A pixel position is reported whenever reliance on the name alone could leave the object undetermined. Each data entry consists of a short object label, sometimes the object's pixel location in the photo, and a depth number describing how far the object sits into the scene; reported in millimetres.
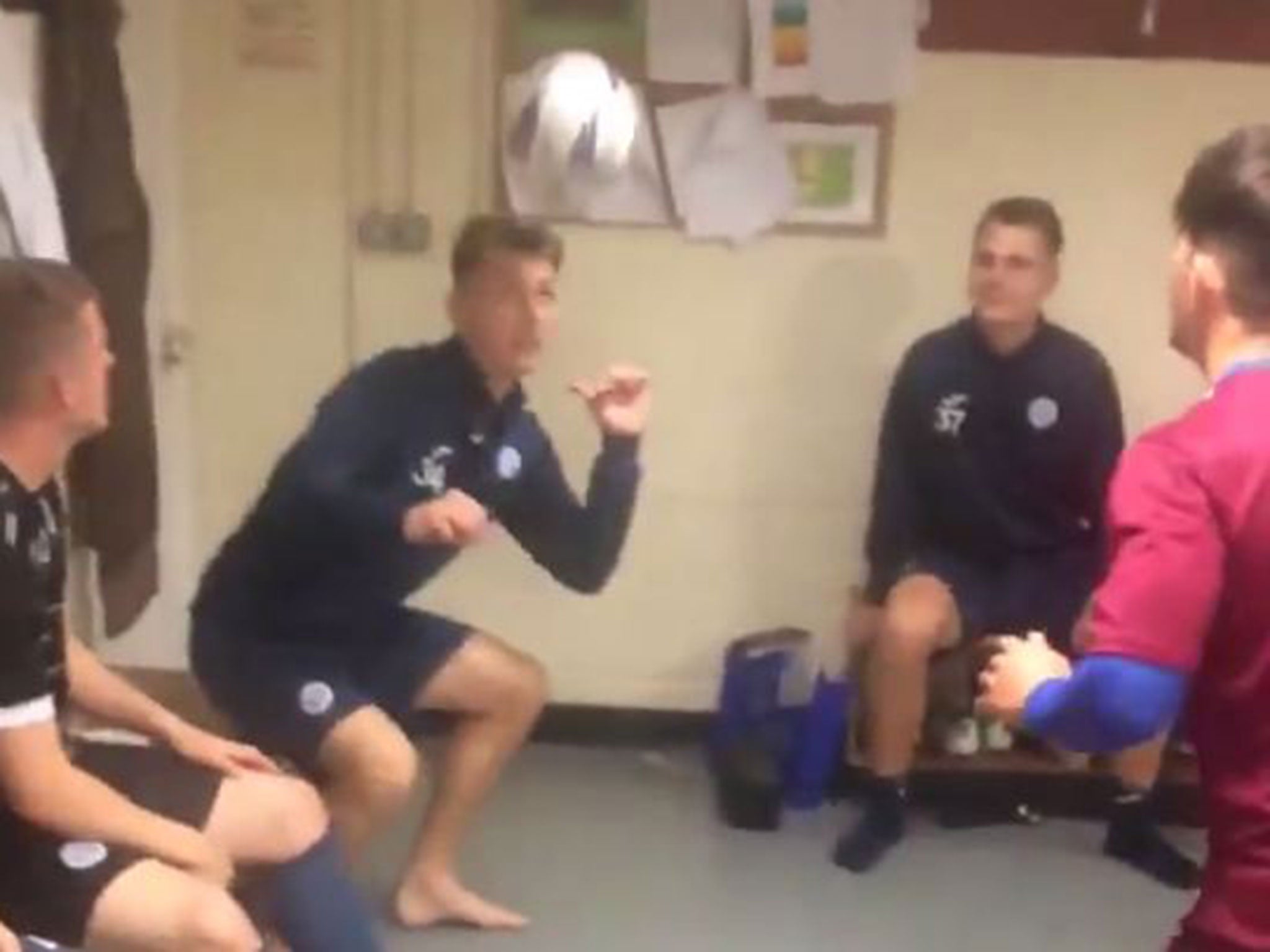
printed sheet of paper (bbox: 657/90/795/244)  3709
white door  3658
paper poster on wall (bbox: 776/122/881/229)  3727
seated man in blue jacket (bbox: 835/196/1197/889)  3486
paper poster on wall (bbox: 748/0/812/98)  3666
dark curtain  3139
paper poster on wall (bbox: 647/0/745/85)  3668
